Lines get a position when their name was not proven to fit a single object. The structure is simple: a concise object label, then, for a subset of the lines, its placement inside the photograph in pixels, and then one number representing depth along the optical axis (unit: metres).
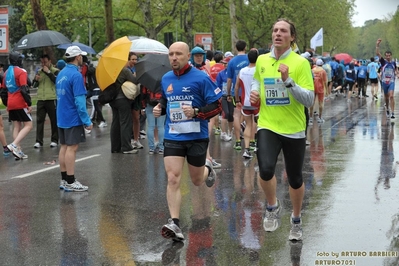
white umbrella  12.89
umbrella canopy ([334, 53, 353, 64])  38.91
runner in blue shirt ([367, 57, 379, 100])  29.92
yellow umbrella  12.42
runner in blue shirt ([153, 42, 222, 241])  6.83
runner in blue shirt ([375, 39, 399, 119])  18.39
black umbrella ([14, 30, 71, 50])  15.55
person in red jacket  12.86
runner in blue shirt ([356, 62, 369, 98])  32.72
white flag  31.28
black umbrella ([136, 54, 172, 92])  12.16
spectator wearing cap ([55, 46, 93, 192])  9.05
